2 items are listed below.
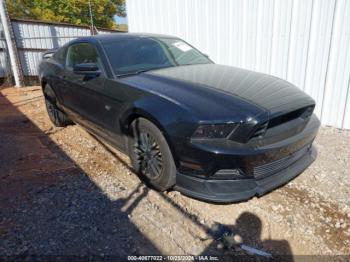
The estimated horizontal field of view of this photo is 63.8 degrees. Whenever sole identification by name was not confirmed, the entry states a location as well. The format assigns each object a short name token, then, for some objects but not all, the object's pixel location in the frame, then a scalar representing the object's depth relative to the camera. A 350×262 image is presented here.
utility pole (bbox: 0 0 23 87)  8.23
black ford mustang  2.26
